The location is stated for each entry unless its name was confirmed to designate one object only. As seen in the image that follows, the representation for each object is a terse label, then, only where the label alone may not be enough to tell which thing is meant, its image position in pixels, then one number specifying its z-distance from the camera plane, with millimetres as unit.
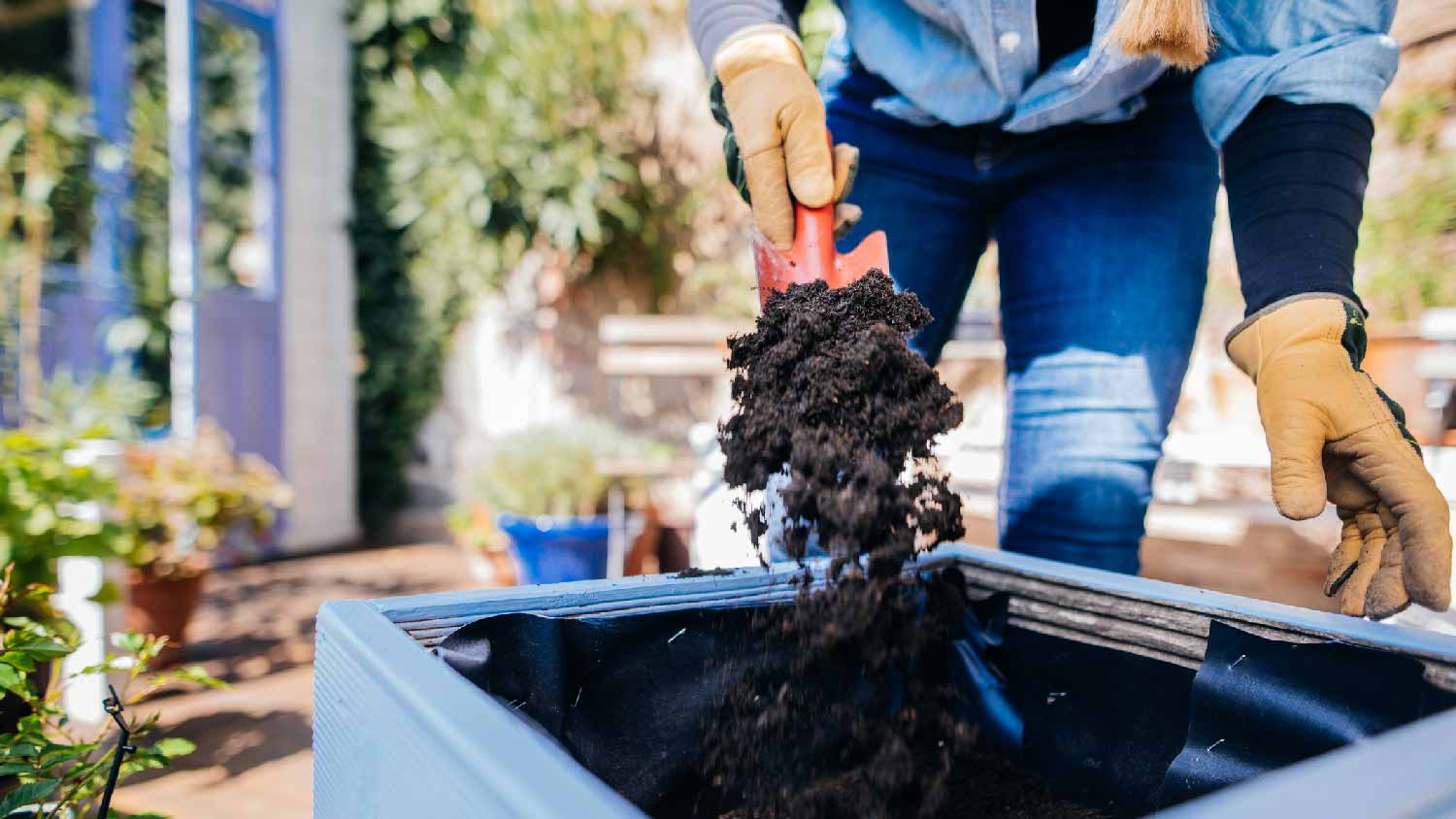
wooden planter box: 402
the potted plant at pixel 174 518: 2488
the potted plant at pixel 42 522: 1194
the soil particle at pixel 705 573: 912
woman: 833
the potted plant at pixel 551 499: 3324
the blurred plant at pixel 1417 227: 3174
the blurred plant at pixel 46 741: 758
